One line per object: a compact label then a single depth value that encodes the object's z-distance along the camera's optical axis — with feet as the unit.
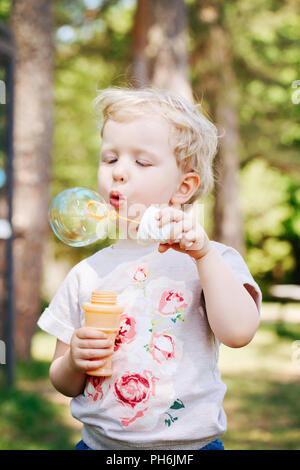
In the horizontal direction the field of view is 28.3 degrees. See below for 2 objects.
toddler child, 5.43
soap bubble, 6.40
